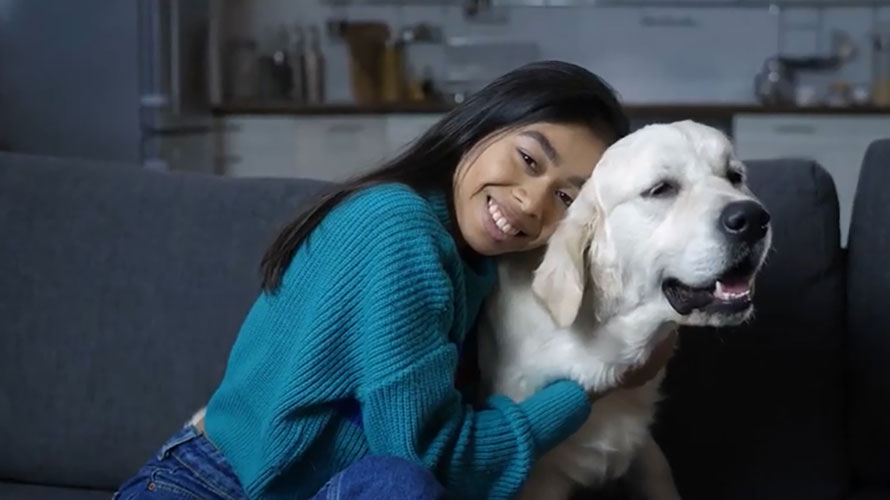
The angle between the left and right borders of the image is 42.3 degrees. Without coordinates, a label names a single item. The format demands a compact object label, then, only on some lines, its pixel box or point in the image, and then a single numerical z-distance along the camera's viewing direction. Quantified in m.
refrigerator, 3.75
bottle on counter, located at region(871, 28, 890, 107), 4.55
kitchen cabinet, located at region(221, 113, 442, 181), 4.29
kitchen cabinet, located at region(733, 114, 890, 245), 4.01
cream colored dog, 1.32
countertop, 4.02
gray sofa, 1.73
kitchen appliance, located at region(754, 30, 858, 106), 4.43
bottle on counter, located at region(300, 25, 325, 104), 4.68
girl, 1.32
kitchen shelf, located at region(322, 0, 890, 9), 4.61
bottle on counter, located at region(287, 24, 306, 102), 4.70
